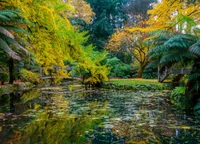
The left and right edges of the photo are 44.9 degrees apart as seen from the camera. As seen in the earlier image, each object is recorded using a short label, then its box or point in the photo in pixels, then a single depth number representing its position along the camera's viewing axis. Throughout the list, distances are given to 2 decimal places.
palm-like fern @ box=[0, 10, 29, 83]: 5.46
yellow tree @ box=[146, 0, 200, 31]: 8.99
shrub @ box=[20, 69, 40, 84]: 13.75
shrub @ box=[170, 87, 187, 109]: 8.09
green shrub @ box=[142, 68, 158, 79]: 20.66
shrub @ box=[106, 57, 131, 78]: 20.64
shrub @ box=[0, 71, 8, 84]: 11.95
